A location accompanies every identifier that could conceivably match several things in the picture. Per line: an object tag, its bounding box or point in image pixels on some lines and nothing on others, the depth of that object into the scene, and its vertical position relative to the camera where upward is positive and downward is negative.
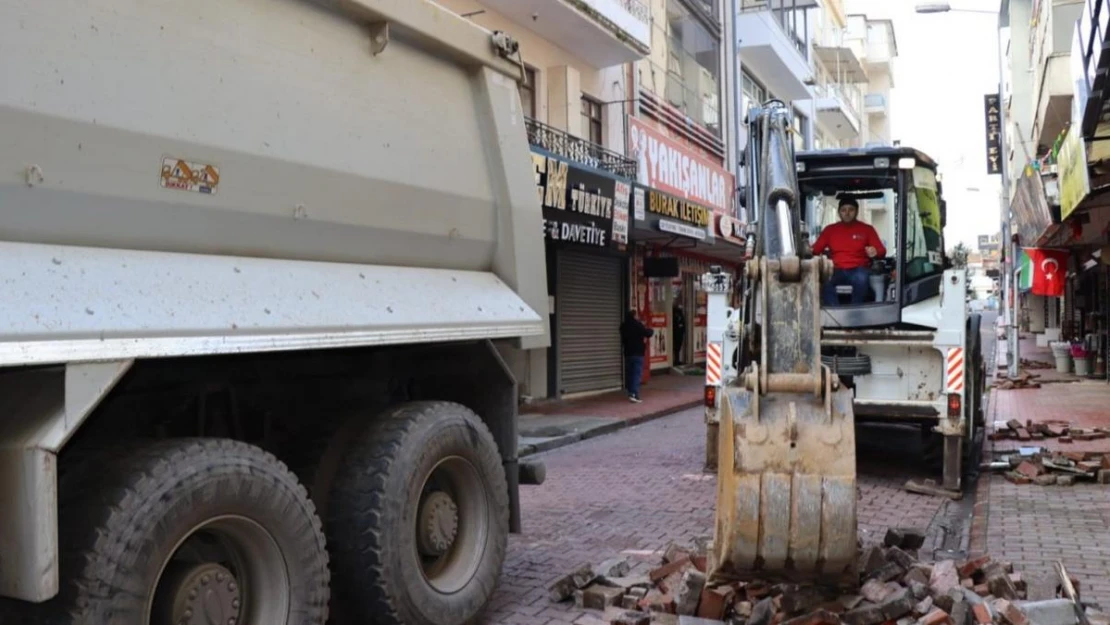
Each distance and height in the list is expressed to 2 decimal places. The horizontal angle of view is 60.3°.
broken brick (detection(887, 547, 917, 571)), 4.80 -1.28
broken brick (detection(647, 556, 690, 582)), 4.98 -1.36
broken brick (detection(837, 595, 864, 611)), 4.28 -1.34
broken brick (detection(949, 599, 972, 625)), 4.16 -1.36
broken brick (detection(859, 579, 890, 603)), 4.34 -1.31
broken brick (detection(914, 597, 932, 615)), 4.21 -1.34
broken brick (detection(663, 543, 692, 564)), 5.27 -1.38
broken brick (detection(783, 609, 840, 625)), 4.09 -1.35
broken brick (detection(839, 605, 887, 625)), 4.19 -1.36
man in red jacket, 8.84 +0.53
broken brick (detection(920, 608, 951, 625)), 4.04 -1.33
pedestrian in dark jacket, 16.28 -0.69
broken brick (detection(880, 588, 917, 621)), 4.20 -1.33
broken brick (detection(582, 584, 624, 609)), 4.91 -1.49
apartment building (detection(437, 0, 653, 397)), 13.94 +2.60
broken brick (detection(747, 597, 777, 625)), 4.28 -1.38
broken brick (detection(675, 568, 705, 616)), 4.45 -1.34
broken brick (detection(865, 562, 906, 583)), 4.63 -1.31
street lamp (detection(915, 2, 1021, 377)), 20.31 +1.86
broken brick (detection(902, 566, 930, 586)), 4.58 -1.32
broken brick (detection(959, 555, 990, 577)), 4.78 -1.32
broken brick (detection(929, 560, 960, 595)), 4.50 -1.32
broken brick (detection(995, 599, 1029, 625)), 4.03 -1.32
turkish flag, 20.17 +0.69
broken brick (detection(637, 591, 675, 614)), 4.66 -1.46
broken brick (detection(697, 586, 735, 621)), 4.41 -1.37
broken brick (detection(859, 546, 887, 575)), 4.61 -1.24
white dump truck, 2.74 +0.01
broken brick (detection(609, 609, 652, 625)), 4.49 -1.47
